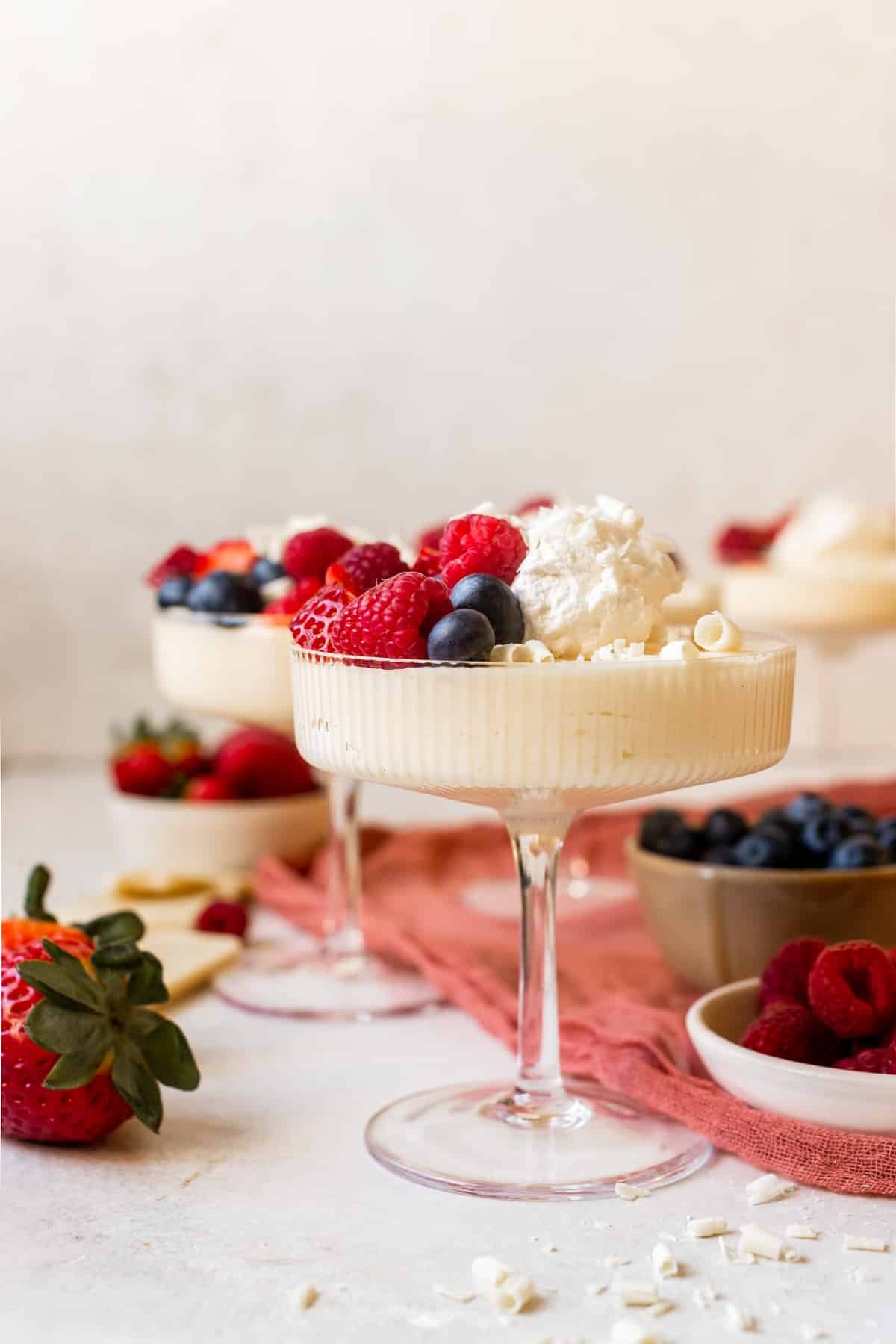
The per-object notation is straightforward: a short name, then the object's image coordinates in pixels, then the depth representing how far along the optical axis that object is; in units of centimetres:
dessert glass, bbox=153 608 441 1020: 83
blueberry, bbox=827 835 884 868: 79
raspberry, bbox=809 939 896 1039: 70
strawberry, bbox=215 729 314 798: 99
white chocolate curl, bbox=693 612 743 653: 68
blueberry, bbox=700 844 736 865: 80
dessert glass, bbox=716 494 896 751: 103
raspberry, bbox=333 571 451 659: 66
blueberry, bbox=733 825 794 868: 80
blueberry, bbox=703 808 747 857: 81
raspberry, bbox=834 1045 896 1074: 69
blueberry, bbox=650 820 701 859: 81
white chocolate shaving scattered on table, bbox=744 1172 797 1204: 69
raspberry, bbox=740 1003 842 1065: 70
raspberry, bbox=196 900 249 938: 91
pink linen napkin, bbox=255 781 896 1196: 69
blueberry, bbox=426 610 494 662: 66
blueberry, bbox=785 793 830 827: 82
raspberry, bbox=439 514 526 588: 68
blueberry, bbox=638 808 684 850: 82
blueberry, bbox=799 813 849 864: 80
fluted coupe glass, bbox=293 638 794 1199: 66
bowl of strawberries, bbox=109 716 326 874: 98
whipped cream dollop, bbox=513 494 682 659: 68
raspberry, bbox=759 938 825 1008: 72
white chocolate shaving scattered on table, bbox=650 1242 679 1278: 65
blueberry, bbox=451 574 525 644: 67
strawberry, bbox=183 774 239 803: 99
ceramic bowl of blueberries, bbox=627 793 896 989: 79
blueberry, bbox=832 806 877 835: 81
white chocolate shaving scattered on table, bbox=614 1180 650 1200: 69
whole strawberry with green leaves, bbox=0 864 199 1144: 69
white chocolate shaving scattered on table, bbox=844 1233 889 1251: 66
